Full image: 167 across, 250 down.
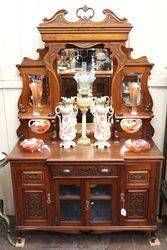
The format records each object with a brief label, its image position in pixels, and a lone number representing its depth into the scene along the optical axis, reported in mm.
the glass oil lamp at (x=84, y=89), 1870
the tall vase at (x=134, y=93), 1934
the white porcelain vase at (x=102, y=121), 1888
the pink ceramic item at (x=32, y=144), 1882
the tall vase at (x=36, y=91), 1937
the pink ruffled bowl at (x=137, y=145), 1863
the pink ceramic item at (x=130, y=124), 1982
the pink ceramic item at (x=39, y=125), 1993
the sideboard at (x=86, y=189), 1803
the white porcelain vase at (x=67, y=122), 1889
